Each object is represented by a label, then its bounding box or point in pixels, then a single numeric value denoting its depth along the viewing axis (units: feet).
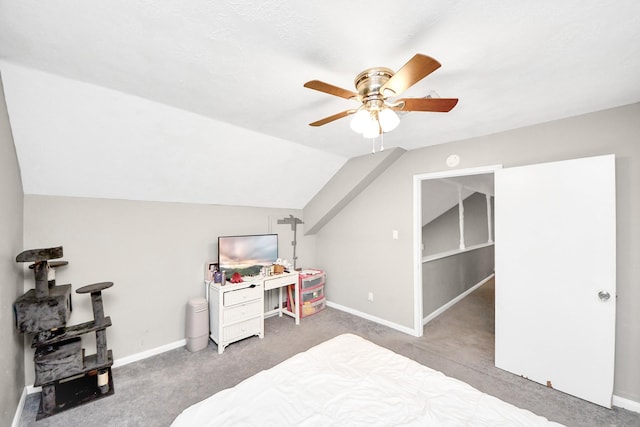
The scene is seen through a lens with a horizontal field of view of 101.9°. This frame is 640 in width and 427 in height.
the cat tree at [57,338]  6.15
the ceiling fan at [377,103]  4.55
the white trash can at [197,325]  9.39
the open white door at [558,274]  6.73
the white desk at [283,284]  11.22
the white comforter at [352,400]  3.91
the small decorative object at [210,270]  10.39
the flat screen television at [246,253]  10.52
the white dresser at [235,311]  9.52
